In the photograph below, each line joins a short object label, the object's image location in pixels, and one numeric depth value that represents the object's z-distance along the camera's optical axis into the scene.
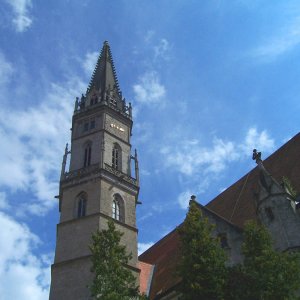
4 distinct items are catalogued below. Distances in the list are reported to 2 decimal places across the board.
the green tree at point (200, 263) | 13.69
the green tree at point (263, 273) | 13.41
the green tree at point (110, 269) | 13.83
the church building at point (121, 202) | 19.86
